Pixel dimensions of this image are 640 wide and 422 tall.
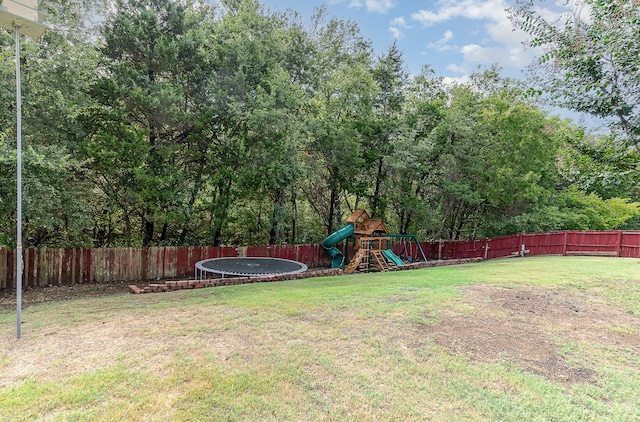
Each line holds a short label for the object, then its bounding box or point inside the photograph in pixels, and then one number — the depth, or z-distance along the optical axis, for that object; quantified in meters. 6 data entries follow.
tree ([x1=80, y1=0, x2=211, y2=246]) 10.22
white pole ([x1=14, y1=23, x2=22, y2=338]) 3.96
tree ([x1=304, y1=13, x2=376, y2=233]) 15.66
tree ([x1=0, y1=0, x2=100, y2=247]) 7.74
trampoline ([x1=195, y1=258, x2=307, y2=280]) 9.67
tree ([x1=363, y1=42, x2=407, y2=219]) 17.03
